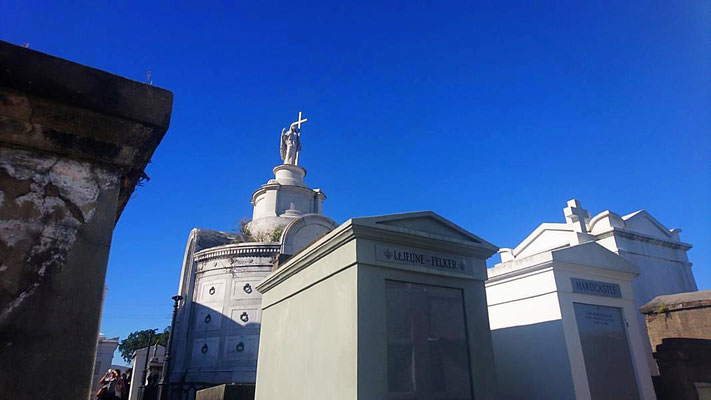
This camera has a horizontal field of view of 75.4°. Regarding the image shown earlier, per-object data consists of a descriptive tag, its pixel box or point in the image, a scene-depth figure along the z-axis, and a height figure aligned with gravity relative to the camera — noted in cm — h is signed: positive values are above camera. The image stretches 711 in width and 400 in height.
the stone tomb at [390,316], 491 +81
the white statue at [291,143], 2450 +1239
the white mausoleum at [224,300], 1571 +314
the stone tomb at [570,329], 682 +87
